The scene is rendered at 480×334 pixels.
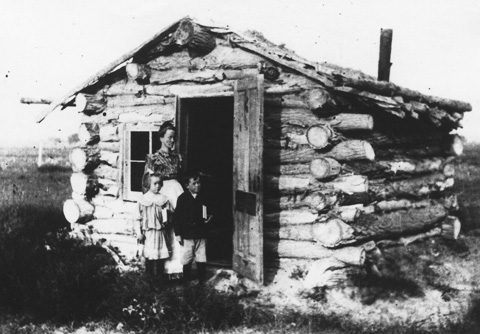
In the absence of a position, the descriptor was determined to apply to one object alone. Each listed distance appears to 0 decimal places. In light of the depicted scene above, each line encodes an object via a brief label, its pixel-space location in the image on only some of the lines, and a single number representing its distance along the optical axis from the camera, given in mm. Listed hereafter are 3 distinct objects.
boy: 6469
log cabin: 6805
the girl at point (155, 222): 6531
